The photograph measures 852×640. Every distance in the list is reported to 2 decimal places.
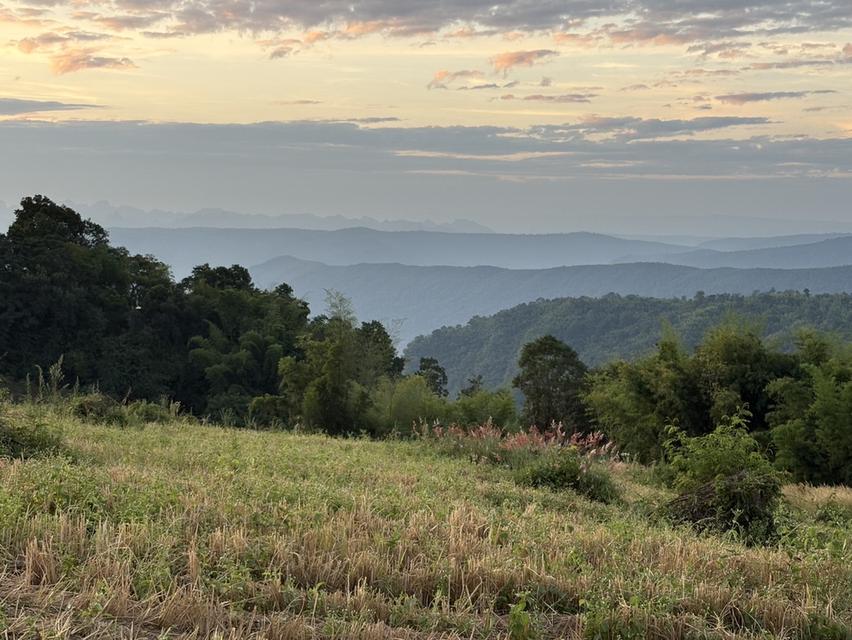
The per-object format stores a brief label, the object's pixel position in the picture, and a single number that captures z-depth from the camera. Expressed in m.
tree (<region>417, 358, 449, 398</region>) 48.19
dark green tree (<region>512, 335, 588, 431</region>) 42.88
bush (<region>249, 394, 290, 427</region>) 32.12
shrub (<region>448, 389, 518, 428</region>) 26.48
